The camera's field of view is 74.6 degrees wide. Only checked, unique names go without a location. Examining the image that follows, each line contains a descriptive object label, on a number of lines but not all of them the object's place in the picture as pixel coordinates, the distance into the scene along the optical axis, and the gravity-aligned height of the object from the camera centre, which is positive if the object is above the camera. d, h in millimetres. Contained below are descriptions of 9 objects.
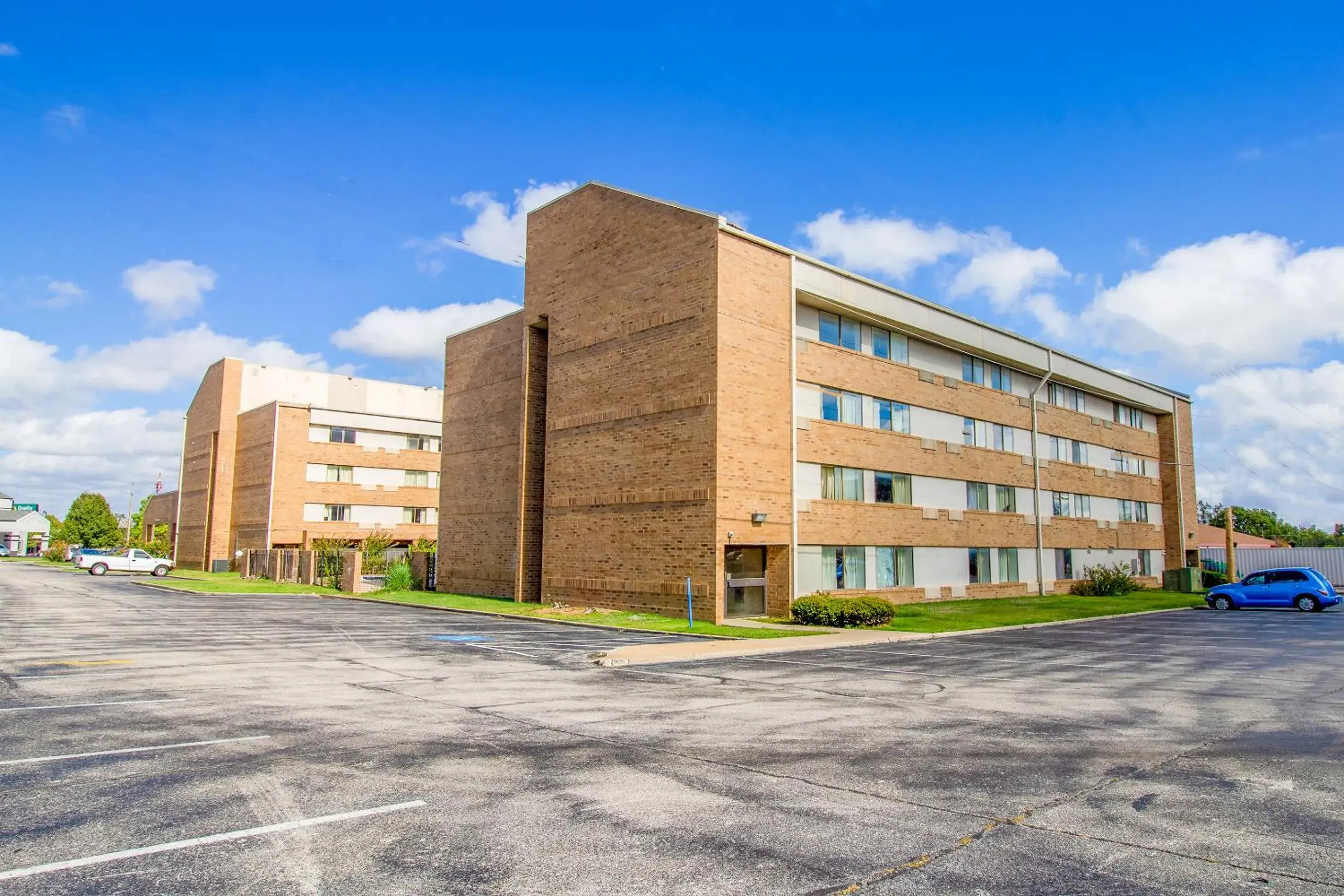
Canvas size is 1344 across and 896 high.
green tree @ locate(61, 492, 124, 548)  99562 +2447
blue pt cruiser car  34438 -1174
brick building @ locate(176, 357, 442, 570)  57406 +6040
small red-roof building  80562 +2189
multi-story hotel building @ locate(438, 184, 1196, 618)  25562 +4196
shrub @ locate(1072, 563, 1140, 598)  39562 -1058
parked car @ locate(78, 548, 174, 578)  54312 -982
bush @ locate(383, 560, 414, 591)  39594 -1249
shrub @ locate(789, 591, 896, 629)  23547 -1482
